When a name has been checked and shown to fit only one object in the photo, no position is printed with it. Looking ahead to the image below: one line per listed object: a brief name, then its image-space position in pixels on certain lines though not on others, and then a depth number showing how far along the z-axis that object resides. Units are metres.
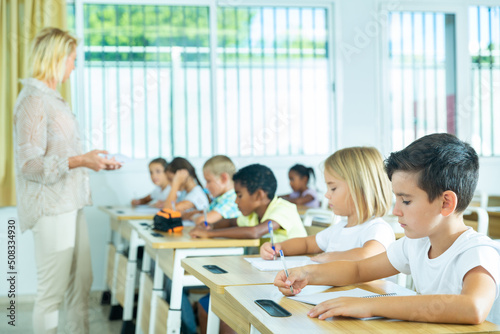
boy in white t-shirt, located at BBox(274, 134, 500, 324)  1.17
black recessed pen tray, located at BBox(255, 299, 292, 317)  1.24
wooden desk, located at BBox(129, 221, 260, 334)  2.34
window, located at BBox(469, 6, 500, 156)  5.65
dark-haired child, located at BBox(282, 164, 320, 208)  4.91
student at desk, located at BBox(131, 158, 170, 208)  4.72
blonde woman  2.42
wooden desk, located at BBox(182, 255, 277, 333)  1.60
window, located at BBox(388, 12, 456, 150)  5.52
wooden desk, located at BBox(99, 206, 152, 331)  3.38
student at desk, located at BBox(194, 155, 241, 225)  3.34
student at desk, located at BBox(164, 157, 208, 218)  3.97
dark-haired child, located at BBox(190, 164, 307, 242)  2.58
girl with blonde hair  2.00
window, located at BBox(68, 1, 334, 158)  5.02
